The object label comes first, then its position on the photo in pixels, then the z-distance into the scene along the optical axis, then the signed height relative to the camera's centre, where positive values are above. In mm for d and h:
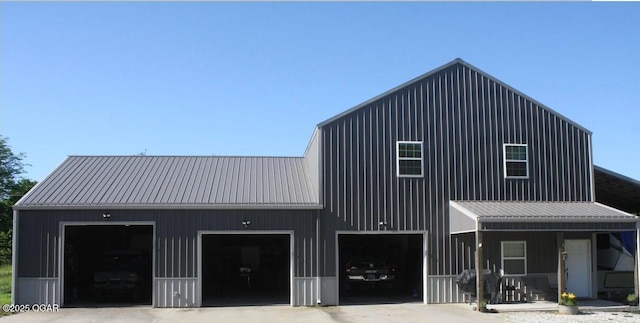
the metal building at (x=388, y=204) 18375 +111
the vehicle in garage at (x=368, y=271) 20484 -2061
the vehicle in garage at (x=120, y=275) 19766 -2079
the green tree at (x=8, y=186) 39719 +1546
